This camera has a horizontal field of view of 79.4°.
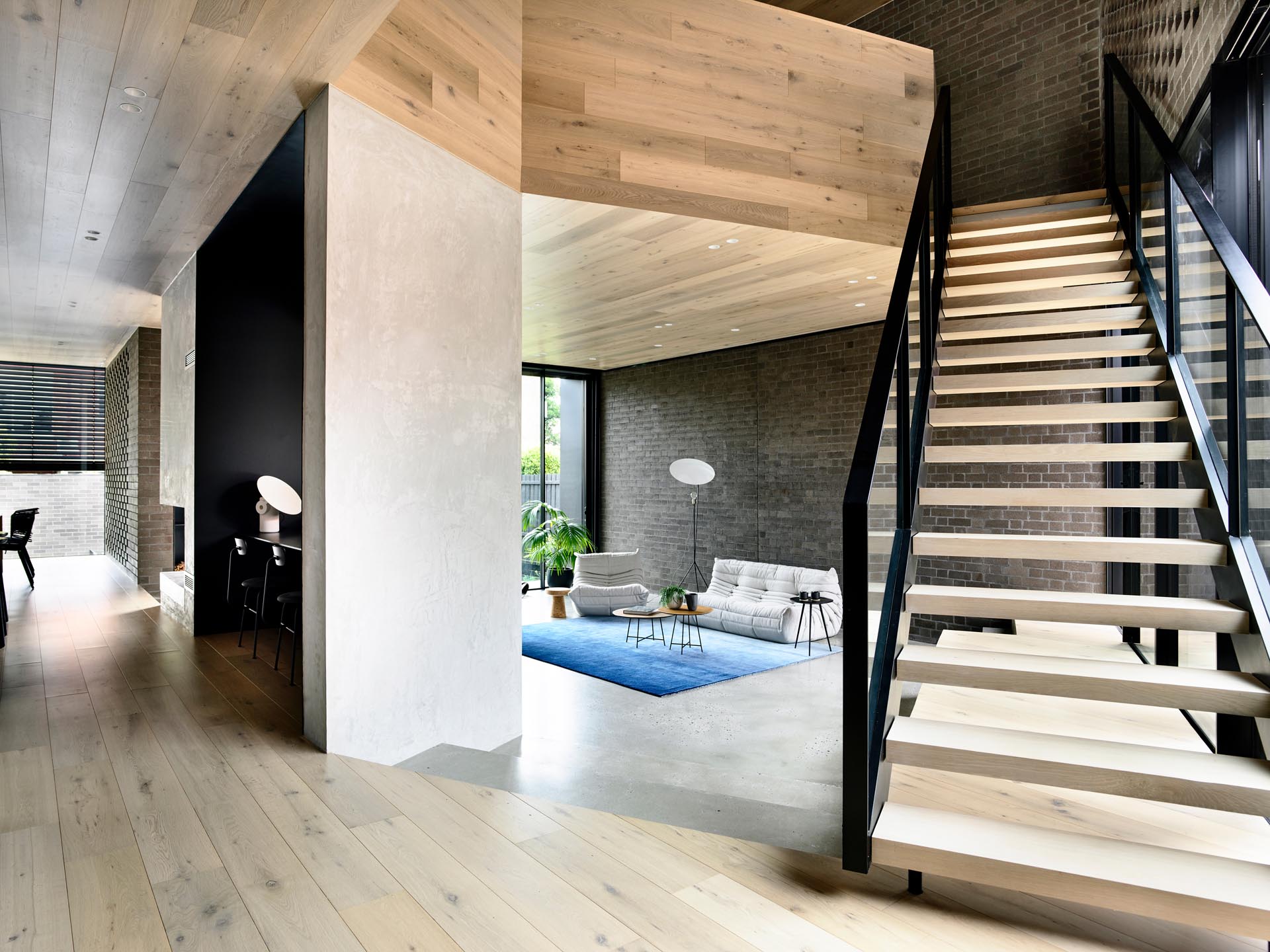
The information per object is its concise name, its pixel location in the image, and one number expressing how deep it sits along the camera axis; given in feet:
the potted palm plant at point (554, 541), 34.96
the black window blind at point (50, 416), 33.60
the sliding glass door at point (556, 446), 36.83
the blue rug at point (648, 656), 21.35
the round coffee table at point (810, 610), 24.73
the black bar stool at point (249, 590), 16.70
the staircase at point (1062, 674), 6.14
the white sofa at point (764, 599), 25.95
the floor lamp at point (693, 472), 30.94
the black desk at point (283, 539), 15.71
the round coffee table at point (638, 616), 24.34
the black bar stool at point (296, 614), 14.85
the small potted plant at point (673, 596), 24.70
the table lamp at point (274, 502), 17.63
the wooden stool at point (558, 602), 29.89
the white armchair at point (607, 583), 29.58
